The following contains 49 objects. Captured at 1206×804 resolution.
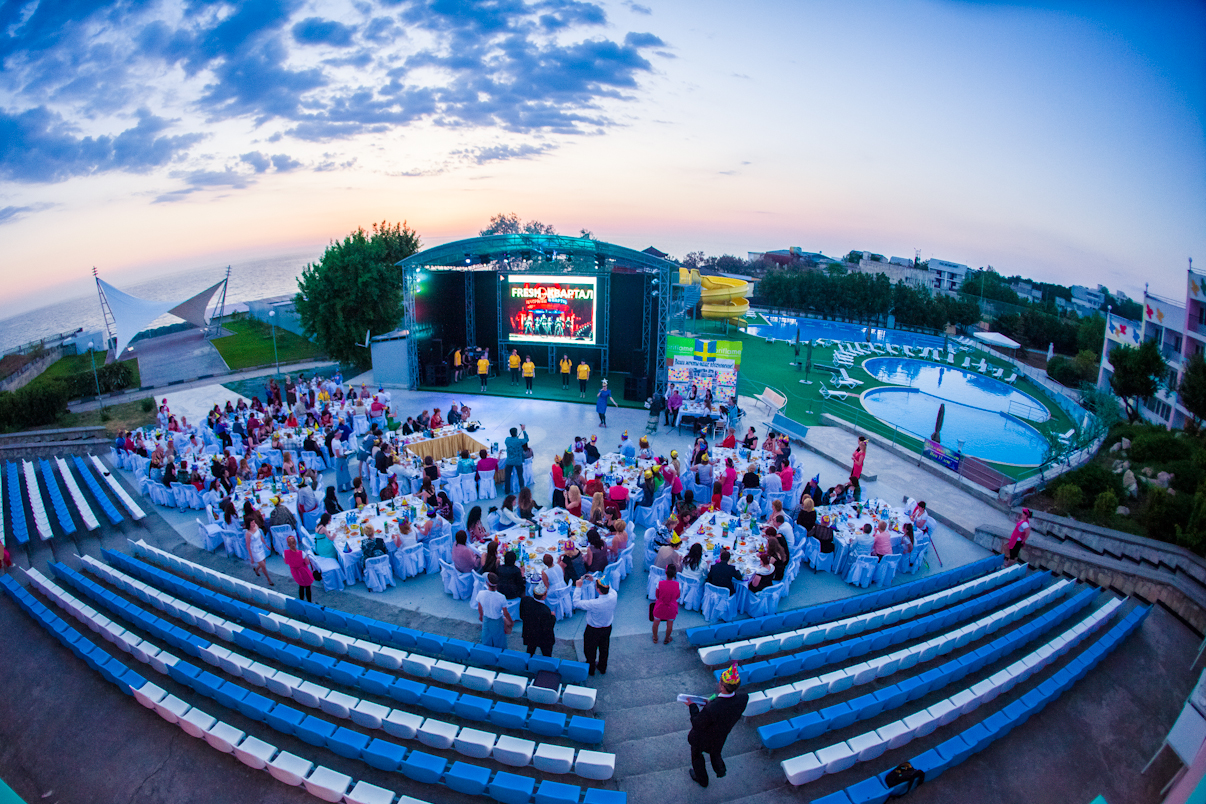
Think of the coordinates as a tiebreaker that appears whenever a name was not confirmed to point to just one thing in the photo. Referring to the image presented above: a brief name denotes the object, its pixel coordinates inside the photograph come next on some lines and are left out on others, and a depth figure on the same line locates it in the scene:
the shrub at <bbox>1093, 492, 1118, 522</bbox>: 11.39
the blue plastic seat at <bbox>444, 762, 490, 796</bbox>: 5.10
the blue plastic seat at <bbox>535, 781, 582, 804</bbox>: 4.98
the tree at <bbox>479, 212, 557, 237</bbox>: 50.67
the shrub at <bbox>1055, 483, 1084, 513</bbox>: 11.94
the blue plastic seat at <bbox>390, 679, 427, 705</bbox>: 6.11
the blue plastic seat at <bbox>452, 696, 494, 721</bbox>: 5.89
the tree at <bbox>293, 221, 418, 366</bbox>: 22.70
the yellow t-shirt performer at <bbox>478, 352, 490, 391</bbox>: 20.52
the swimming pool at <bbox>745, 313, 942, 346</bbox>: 40.44
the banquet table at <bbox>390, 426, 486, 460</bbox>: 13.09
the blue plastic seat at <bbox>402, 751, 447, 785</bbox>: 5.20
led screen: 20.80
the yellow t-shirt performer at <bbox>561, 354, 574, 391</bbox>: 20.92
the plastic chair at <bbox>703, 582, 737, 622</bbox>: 8.12
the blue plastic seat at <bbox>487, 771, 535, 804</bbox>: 5.05
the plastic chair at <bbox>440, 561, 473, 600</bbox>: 8.61
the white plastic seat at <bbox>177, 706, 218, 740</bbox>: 5.73
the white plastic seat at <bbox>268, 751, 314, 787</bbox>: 5.18
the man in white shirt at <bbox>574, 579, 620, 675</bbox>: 6.70
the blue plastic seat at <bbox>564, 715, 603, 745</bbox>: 5.66
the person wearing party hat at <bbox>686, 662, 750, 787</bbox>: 5.22
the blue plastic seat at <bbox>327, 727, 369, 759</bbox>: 5.51
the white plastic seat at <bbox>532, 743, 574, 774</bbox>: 5.35
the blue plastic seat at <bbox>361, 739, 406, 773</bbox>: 5.34
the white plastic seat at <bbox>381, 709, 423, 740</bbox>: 5.69
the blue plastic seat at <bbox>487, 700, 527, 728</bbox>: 5.80
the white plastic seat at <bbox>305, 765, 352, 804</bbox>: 5.06
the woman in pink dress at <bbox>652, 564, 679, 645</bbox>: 7.39
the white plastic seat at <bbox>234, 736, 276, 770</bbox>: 5.38
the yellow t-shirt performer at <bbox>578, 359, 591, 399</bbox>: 19.66
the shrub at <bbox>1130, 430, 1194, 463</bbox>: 14.01
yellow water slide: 39.69
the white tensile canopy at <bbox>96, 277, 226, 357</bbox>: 20.61
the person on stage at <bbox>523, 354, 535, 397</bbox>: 19.70
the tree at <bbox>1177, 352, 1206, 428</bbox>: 14.59
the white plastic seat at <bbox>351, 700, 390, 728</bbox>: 5.80
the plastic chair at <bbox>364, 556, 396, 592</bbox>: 8.87
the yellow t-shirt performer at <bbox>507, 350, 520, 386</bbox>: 21.30
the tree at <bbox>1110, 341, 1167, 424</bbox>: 17.48
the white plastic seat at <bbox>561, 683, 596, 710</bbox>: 6.12
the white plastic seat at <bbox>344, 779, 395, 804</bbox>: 4.99
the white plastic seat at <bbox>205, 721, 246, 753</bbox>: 5.56
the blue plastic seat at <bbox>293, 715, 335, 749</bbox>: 5.65
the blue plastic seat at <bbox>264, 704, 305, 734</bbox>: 5.75
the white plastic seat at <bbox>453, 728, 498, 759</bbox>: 5.49
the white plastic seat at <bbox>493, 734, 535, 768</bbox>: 5.43
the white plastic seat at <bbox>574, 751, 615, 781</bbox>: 5.29
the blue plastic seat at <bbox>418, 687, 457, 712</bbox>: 5.94
